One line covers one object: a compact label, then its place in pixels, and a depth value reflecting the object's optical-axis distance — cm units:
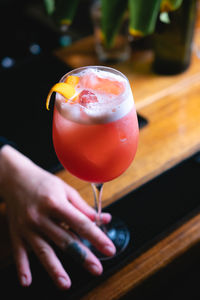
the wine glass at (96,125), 61
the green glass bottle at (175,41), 104
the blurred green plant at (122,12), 95
